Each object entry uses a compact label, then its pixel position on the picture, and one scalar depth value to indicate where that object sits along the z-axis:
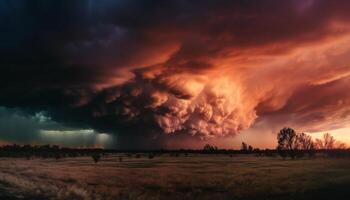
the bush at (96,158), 112.25
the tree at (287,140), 151.75
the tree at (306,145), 157.48
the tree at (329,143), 183.88
